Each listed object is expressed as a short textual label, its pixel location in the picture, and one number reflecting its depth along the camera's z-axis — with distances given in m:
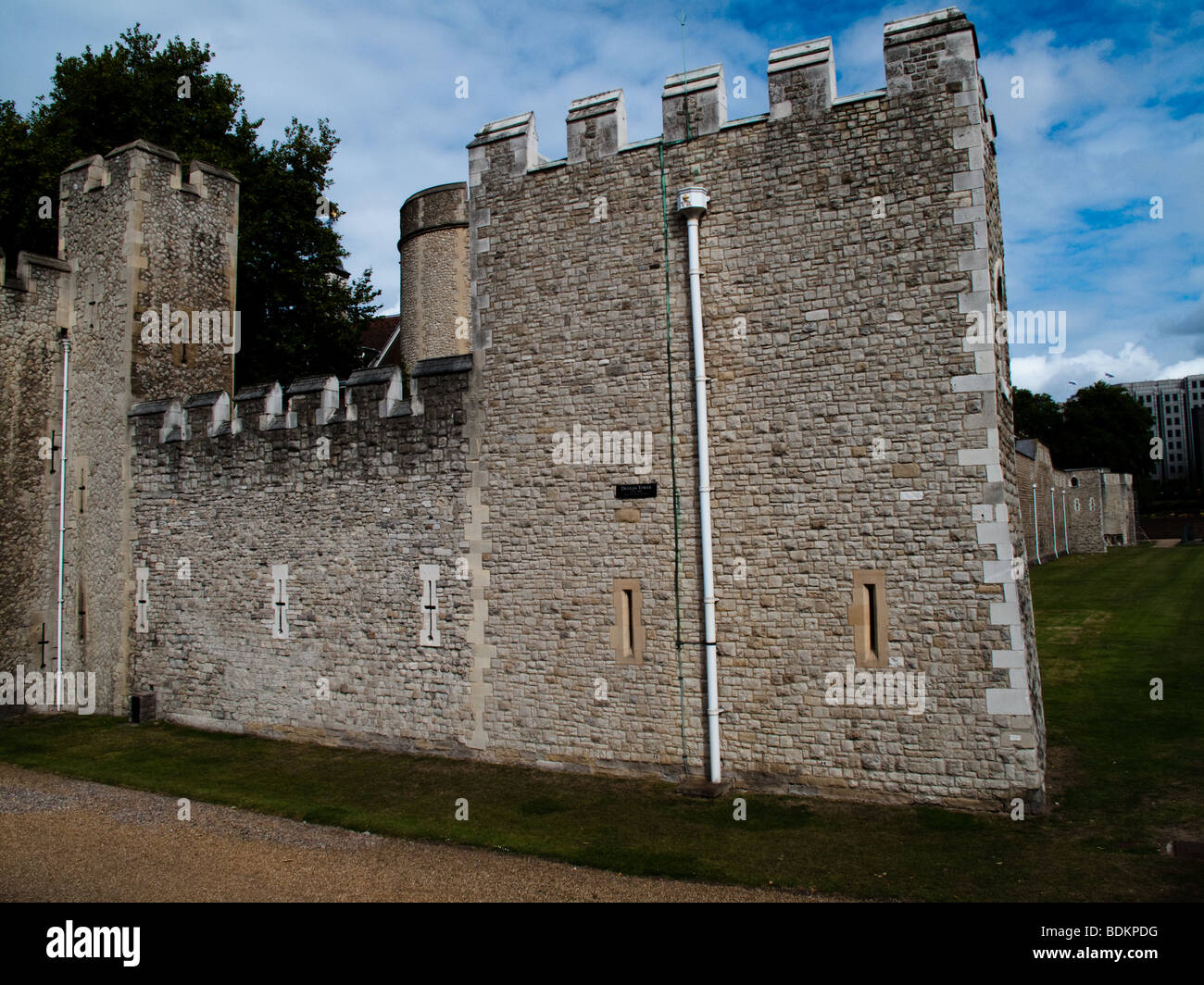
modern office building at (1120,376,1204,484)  134.75
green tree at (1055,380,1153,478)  62.00
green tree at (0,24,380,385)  19.45
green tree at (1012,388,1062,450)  64.19
